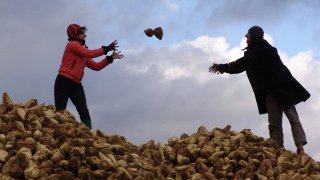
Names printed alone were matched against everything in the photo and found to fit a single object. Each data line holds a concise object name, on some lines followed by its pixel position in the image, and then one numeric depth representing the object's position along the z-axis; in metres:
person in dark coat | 8.41
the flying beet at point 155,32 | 9.09
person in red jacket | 8.39
